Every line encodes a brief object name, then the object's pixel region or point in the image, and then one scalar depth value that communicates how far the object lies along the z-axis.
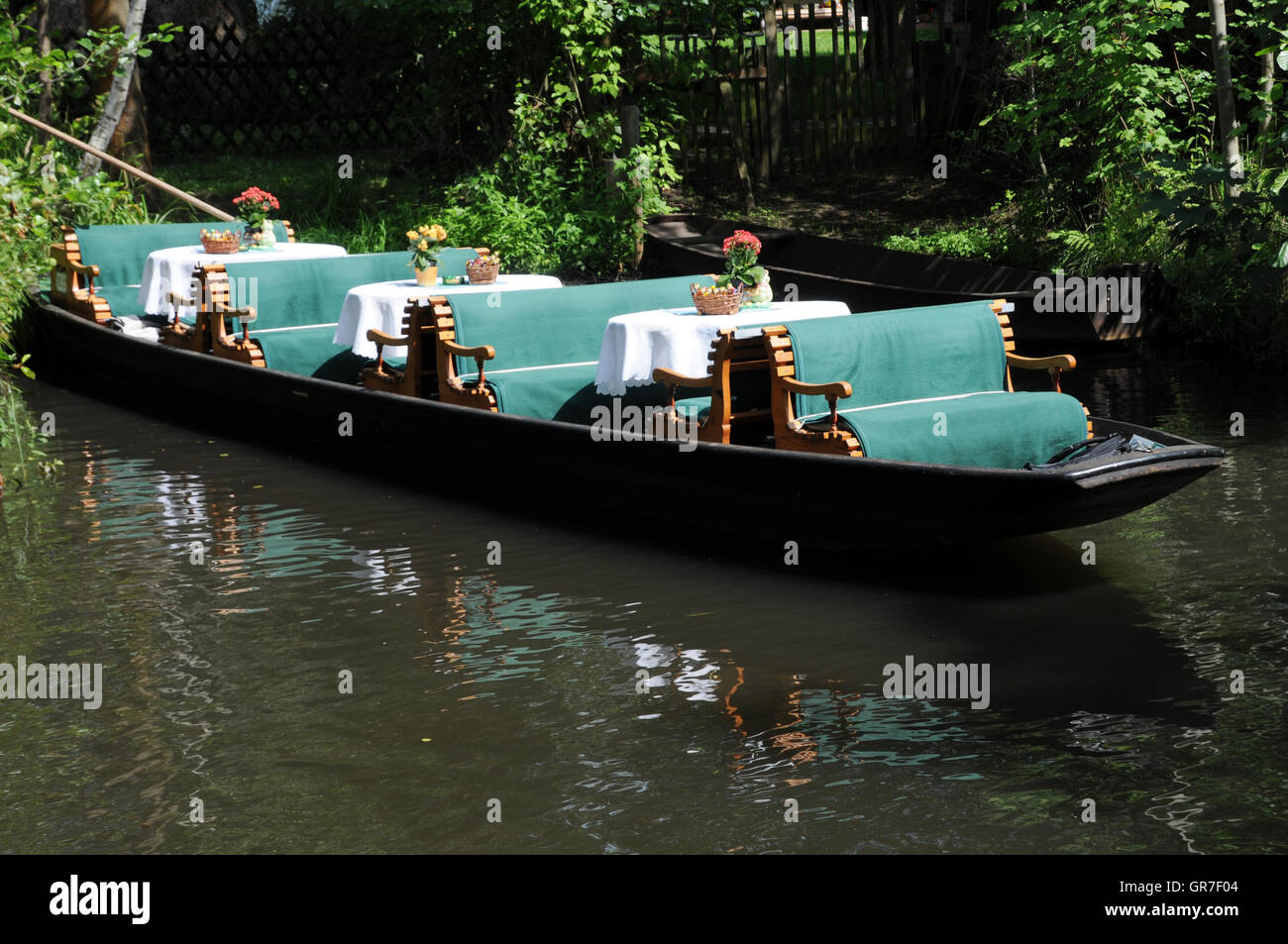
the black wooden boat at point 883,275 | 11.61
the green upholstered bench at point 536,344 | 8.30
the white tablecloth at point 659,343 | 7.39
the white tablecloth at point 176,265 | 11.40
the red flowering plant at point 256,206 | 11.84
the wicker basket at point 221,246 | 11.48
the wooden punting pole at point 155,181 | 14.02
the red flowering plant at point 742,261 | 7.55
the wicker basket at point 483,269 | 9.16
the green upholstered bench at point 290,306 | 10.23
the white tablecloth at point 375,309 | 9.06
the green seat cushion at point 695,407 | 7.56
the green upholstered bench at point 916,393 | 6.61
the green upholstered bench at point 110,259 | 12.48
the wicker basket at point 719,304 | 7.56
